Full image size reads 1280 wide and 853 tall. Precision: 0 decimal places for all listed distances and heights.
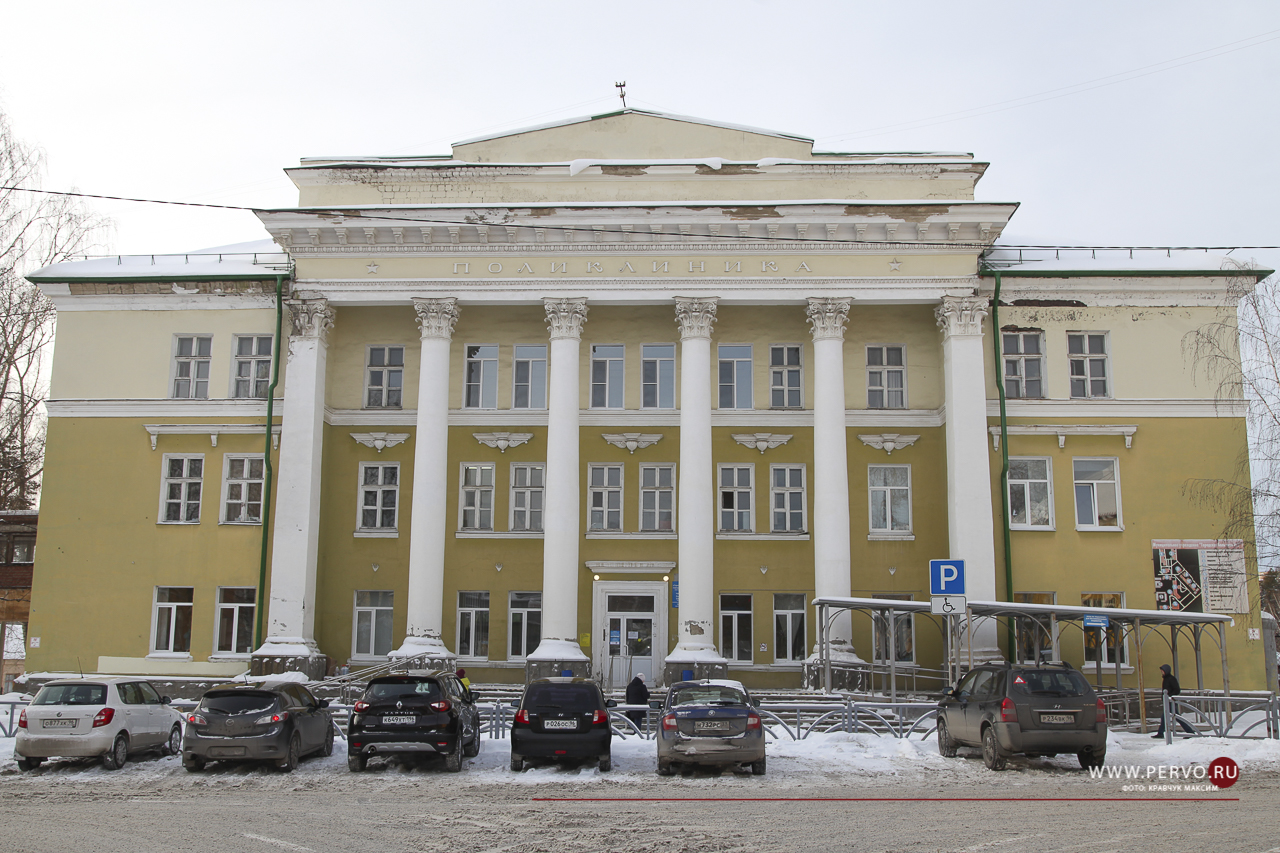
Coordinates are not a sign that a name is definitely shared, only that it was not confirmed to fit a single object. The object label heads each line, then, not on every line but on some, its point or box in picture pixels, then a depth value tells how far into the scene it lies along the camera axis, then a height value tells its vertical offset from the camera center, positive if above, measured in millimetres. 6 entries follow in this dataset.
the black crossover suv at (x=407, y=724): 15773 -2024
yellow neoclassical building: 27766 +4377
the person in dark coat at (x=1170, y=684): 22005 -1941
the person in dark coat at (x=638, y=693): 22547 -2227
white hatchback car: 15914 -2092
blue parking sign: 18812 +153
